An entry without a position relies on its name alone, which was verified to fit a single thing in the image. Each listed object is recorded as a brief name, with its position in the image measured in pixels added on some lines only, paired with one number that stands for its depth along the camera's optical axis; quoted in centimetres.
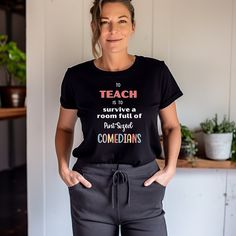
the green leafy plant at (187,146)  155
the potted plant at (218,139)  151
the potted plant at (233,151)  155
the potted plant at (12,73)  206
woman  123
